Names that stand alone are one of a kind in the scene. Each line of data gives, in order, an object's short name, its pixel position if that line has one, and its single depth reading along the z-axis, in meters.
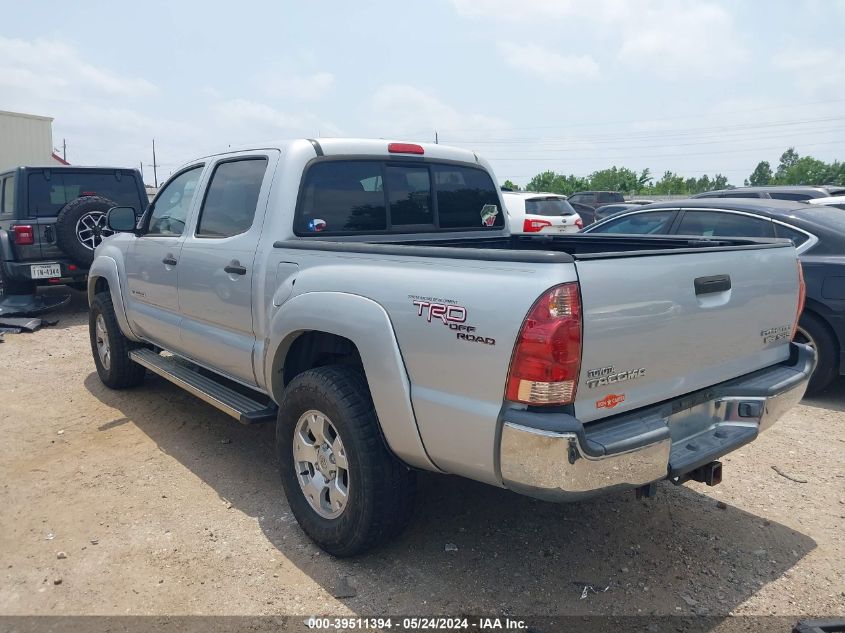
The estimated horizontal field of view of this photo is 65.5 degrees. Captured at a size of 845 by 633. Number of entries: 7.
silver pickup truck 2.32
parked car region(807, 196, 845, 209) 8.21
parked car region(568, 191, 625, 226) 25.22
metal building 22.44
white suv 14.38
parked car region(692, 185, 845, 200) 10.98
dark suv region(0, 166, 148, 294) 8.30
